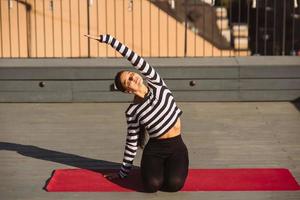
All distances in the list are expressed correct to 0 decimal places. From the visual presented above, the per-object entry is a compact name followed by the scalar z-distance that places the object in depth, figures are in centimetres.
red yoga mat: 767
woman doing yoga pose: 753
